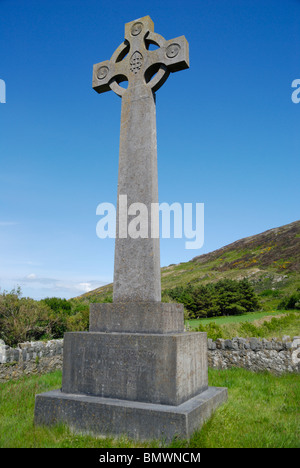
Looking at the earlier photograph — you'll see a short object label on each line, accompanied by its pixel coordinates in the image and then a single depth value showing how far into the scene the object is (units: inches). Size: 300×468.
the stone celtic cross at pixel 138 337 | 145.7
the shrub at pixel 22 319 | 424.8
